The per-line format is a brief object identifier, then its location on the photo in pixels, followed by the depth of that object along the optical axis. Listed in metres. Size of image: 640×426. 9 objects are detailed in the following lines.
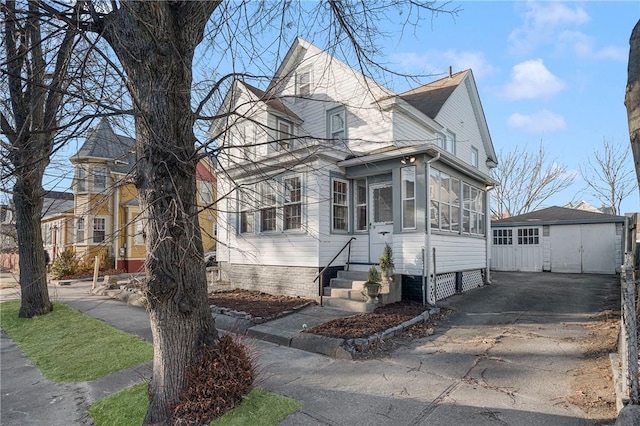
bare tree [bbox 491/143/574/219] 27.39
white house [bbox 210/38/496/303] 8.84
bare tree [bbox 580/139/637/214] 23.97
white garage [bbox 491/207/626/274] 14.91
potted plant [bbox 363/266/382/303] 7.84
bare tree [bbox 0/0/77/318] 4.86
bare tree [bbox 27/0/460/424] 3.41
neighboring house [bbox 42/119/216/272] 19.25
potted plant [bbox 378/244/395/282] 8.23
